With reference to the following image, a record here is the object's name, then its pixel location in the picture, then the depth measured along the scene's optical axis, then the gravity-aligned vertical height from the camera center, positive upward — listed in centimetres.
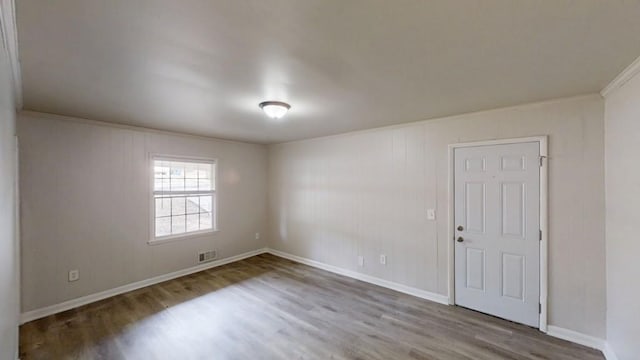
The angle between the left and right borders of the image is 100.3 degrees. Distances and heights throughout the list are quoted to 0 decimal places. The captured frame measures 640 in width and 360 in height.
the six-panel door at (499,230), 282 -57
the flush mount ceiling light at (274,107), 267 +72
